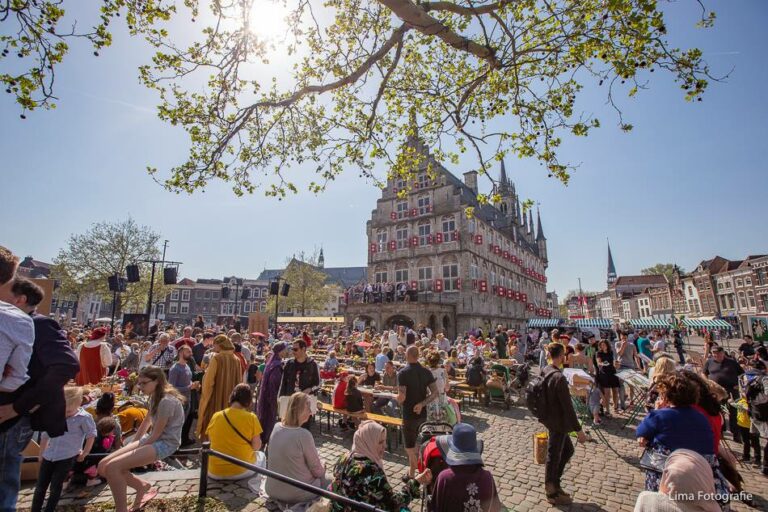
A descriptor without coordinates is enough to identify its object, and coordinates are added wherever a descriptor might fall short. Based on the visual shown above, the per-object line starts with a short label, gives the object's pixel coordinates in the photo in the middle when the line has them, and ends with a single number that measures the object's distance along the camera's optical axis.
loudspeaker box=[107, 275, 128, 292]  20.08
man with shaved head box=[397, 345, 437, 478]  4.98
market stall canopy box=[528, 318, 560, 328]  33.56
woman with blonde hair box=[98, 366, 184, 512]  3.44
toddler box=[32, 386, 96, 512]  3.23
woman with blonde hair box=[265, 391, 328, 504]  3.45
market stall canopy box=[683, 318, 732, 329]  26.63
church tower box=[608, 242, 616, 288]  98.31
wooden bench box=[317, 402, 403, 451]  6.60
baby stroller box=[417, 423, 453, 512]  3.22
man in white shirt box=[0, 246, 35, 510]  2.18
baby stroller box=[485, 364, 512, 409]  9.47
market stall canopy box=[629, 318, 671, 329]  29.86
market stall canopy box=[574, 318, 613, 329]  32.03
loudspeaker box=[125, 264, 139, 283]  19.45
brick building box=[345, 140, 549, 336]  27.92
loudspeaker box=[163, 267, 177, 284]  21.09
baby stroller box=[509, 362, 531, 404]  9.74
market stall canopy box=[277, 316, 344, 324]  27.36
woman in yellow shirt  3.91
